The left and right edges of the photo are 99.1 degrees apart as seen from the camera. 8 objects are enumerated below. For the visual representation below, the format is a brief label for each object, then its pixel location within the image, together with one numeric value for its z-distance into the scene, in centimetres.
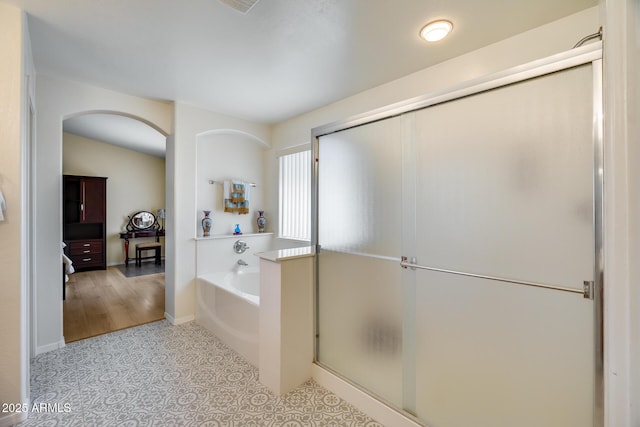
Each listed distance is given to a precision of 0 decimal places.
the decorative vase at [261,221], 403
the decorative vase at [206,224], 347
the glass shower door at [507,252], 104
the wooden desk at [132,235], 632
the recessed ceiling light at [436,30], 175
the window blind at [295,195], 357
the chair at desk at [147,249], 628
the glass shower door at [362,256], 160
